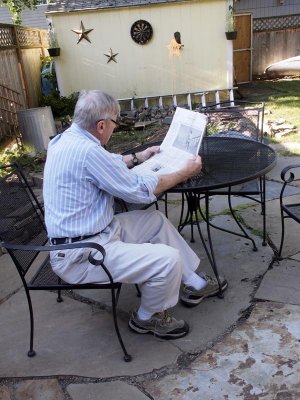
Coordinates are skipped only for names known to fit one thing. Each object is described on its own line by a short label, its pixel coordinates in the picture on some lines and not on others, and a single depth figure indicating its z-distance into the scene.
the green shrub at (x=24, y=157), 5.49
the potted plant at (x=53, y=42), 8.10
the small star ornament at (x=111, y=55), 8.37
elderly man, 1.87
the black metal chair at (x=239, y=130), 2.87
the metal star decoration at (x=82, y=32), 8.17
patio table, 2.23
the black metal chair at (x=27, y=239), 1.83
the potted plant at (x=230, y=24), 8.09
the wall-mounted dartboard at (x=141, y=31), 8.19
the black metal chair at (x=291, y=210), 2.43
